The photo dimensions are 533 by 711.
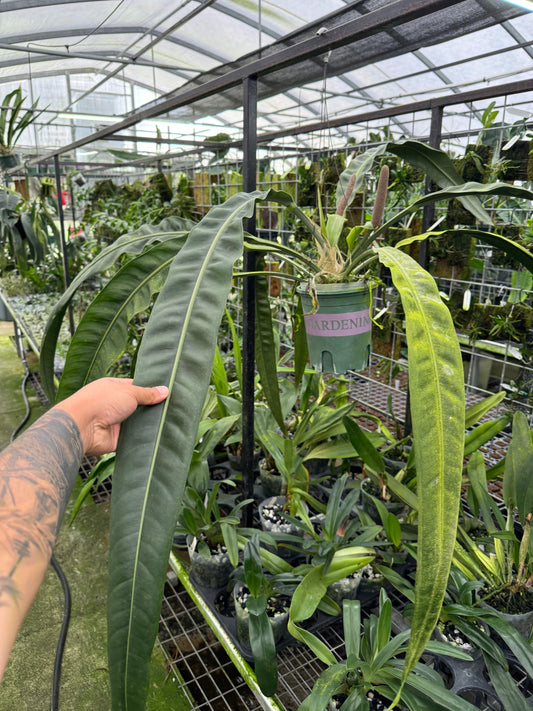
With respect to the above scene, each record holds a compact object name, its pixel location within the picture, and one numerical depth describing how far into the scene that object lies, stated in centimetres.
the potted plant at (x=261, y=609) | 83
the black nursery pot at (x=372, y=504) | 124
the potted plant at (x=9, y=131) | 321
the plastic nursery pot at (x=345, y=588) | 106
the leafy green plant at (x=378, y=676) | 75
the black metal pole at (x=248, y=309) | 92
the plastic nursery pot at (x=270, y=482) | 143
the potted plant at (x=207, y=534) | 112
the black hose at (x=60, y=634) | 126
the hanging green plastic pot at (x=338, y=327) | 89
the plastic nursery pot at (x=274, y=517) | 125
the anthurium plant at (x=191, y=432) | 40
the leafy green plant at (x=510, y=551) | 98
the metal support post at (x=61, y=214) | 210
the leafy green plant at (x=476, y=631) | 79
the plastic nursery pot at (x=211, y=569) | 113
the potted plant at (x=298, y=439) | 129
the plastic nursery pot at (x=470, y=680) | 84
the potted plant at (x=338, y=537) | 103
